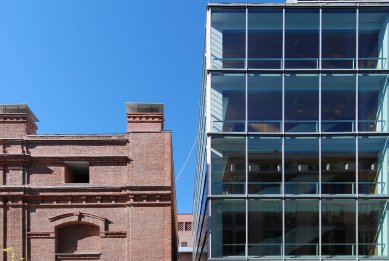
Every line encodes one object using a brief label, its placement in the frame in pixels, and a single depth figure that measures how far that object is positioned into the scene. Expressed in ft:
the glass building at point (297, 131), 60.59
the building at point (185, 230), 227.38
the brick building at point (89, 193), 66.69
